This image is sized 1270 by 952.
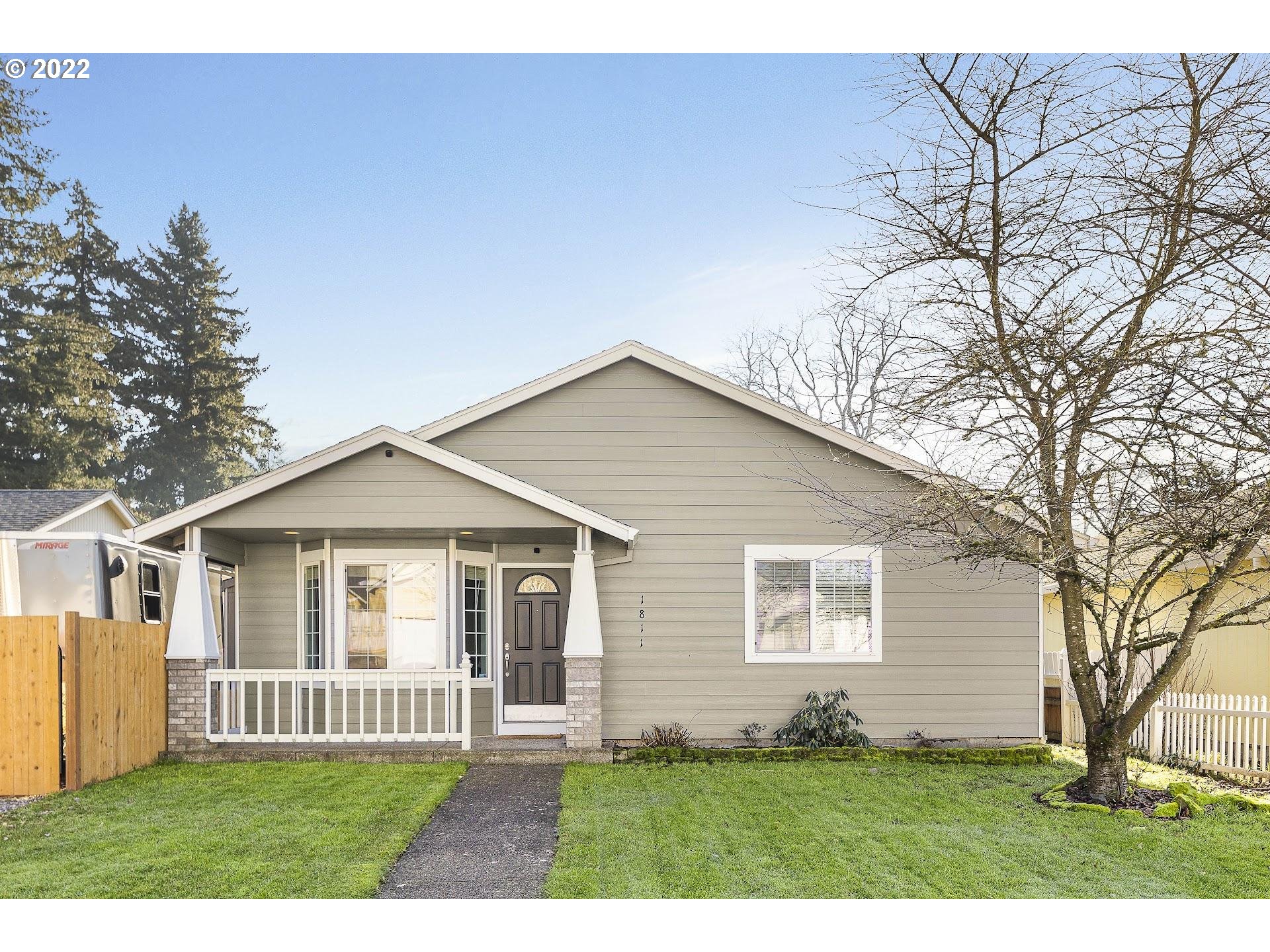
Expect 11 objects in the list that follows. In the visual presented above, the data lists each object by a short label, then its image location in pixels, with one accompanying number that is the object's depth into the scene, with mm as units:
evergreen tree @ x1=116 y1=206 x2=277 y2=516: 33812
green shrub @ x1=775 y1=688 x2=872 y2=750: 11281
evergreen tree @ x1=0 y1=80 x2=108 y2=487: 26969
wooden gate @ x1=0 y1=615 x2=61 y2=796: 8805
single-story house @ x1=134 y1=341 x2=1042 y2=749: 11680
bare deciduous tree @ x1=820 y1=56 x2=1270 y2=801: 7273
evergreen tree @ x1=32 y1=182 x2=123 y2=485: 29062
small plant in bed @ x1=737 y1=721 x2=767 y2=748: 11500
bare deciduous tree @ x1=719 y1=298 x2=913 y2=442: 26609
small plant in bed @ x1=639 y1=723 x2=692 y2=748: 11344
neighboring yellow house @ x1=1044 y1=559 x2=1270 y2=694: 13352
